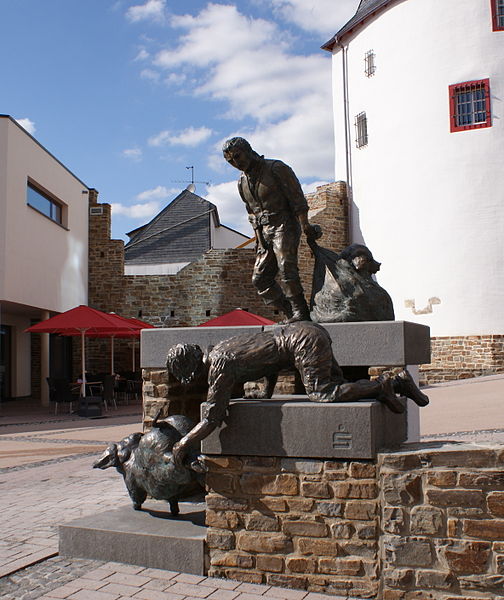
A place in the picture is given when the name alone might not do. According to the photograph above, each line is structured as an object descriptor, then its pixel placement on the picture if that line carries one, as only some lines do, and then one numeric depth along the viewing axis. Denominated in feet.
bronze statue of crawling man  13.61
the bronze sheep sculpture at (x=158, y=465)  14.89
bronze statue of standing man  18.57
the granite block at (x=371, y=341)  16.03
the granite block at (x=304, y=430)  12.67
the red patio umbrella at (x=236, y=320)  47.50
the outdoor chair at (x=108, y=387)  53.01
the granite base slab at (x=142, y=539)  13.97
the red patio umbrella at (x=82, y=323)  47.32
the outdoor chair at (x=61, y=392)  51.11
